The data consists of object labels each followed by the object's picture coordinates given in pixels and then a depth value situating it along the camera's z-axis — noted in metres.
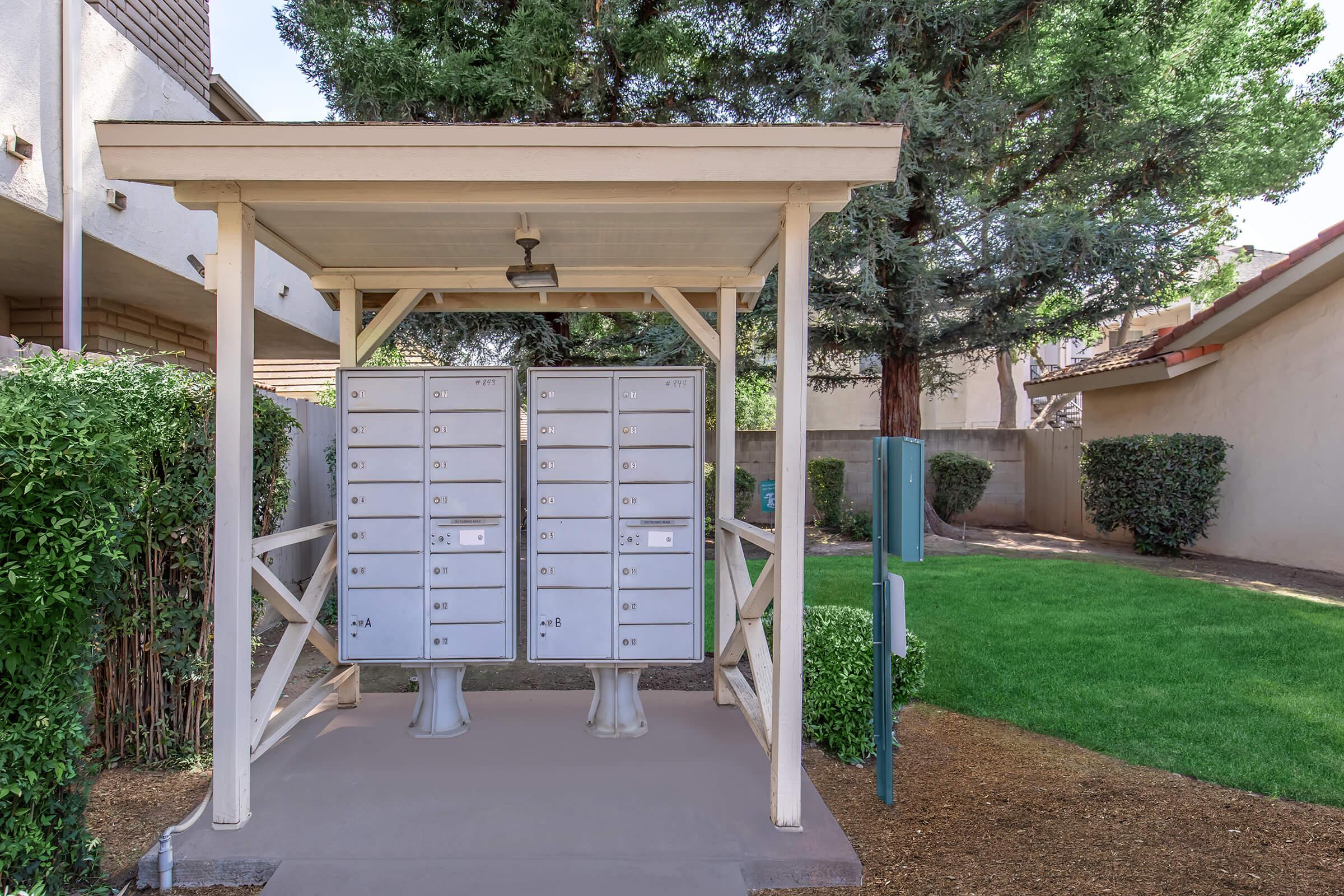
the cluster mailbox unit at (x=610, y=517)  3.70
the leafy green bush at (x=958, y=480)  11.38
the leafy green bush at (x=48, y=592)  2.10
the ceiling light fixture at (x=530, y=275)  3.59
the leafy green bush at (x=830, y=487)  11.13
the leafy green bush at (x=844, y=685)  3.67
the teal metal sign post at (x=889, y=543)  3.01
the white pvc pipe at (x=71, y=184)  4.41
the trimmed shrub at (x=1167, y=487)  8.77
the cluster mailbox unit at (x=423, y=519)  3.65
